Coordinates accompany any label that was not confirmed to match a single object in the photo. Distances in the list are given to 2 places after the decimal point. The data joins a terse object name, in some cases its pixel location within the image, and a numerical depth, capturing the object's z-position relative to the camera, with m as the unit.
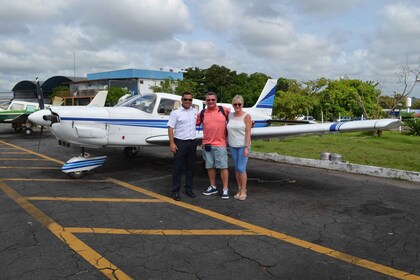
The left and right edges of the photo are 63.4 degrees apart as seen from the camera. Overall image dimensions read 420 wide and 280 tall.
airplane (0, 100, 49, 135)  18.16
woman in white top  5.43
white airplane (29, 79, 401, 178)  6.66
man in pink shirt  5.54
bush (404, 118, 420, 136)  17.89
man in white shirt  5.55
